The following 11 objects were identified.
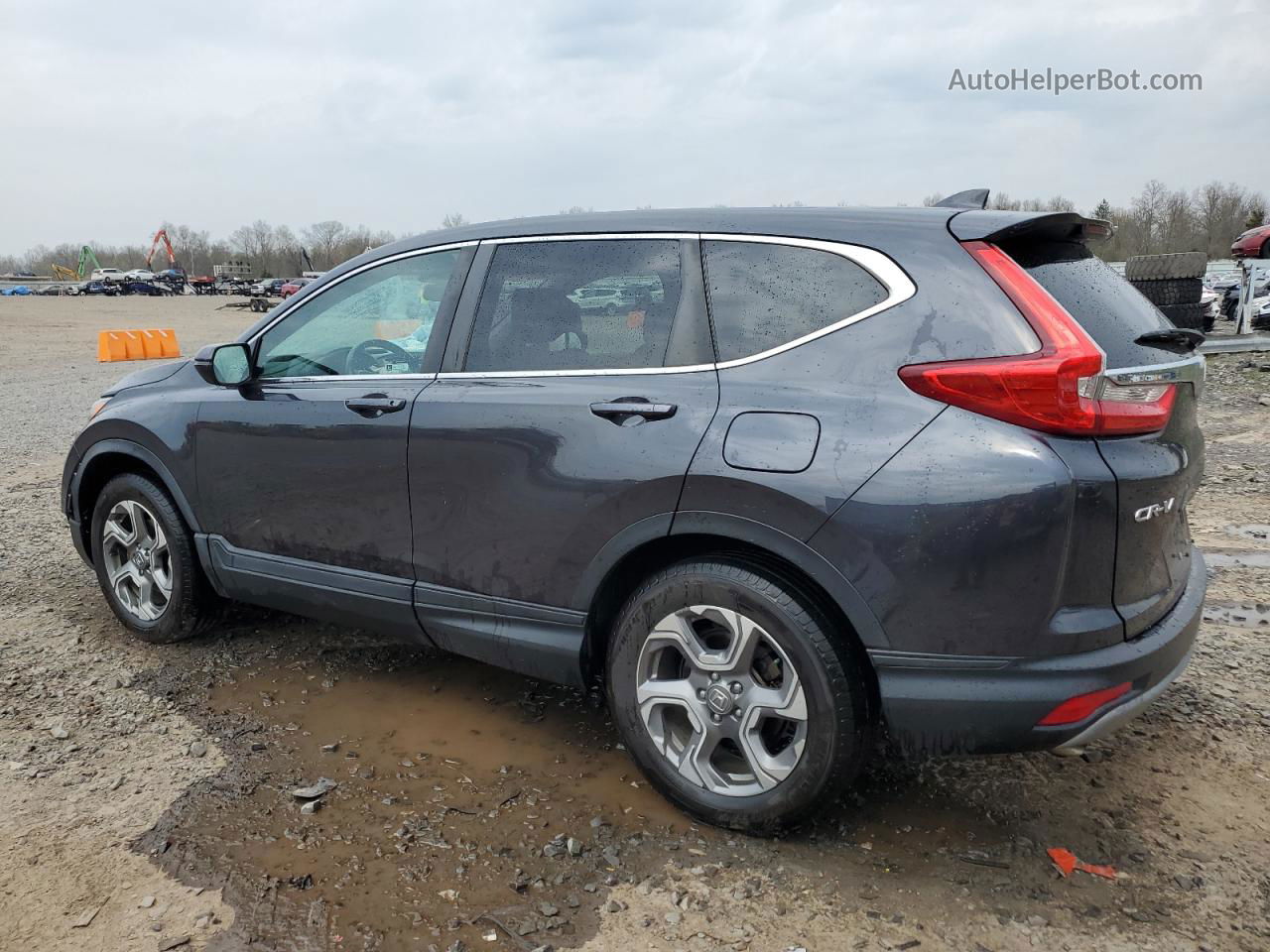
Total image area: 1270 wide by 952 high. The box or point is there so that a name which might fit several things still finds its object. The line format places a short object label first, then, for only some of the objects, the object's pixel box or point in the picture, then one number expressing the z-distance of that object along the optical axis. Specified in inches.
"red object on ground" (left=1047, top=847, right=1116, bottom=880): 105.3
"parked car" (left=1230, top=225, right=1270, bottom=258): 758.5
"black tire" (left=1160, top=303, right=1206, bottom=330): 491.5
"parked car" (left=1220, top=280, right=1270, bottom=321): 917.2
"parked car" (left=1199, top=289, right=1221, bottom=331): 623.8
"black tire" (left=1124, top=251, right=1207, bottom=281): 502.9
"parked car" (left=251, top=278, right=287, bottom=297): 2645.2
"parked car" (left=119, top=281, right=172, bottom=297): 3105.3
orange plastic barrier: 834.2
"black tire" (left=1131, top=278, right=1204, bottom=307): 506.9
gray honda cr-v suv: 94.5
